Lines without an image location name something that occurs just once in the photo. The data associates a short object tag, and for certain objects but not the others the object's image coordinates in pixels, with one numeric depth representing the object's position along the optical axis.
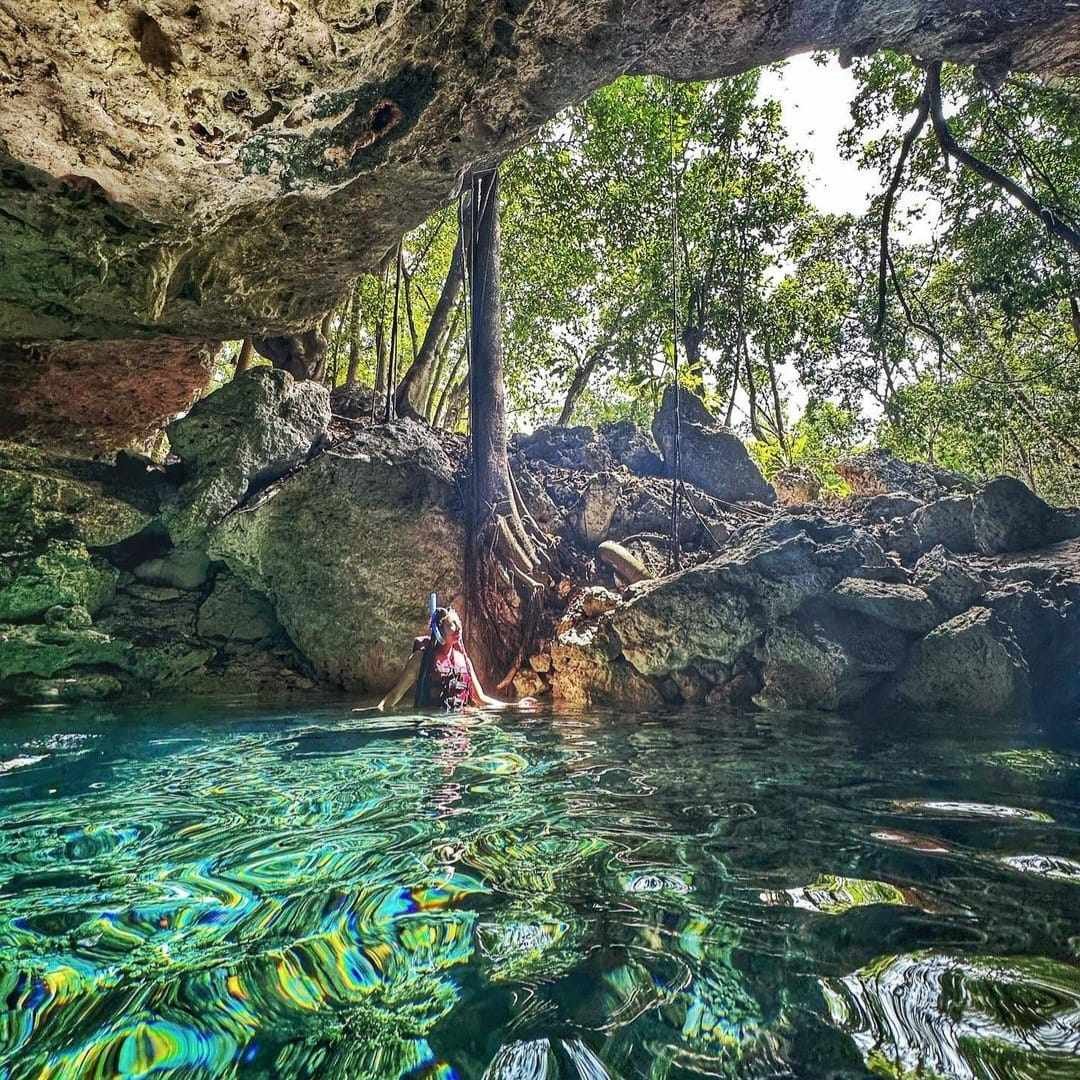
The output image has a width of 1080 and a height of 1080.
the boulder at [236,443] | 6.77
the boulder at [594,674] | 5.72
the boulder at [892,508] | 7.59
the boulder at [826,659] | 5.15
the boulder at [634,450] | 9.90
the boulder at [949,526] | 6.49
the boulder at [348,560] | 6.88
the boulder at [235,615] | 7.05
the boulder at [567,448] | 9.65
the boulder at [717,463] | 9.28
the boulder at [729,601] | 5.54
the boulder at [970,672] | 4.67
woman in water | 5.52
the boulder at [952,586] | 5.22
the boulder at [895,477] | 9.35
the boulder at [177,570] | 6.99
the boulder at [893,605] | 5.14
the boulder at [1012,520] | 6.32
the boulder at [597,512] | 7.94
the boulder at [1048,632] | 4.59
